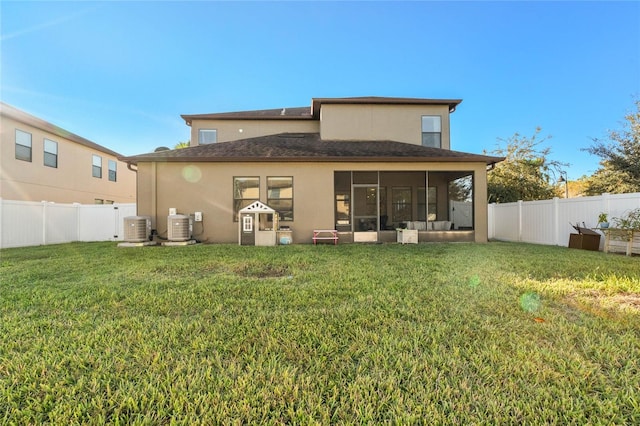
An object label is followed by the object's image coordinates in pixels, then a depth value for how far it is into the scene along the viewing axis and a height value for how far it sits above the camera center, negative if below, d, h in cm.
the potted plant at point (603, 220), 768 -21
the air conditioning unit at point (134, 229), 915 -46
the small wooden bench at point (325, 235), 981 -74
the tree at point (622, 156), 1296 +268
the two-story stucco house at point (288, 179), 988 +125
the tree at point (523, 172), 1644 +248
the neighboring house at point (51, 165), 1209 +258
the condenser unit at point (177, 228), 935 -45
